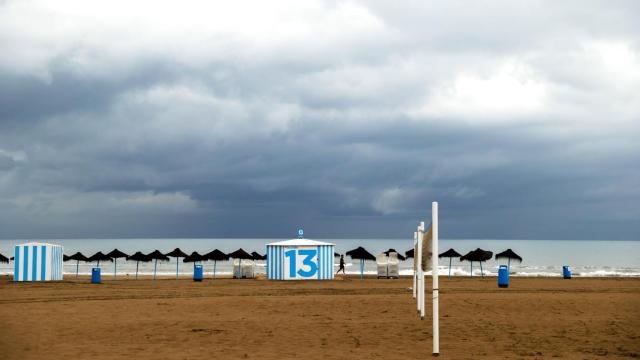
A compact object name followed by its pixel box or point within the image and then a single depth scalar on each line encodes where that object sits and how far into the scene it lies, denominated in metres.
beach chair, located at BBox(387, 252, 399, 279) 46.31
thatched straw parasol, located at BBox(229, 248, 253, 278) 47.97
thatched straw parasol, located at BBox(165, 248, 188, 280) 51.41
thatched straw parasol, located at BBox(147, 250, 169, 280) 49.64
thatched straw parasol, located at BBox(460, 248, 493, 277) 51.72
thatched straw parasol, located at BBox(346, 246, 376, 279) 49.75
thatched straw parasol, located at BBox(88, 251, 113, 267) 50.42
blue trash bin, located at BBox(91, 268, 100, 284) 38.88
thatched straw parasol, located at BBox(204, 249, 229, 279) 50.50
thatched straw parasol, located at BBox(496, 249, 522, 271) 51.92
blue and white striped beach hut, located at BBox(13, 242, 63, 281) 40.22
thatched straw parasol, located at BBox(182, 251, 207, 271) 51.47
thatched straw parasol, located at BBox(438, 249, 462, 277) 53.72
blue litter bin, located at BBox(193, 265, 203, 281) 41.53
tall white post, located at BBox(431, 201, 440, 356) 12.24
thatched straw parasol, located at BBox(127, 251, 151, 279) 50.56
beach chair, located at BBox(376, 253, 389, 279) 46.44
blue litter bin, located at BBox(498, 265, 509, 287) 35.38
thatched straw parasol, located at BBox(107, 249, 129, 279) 50.12
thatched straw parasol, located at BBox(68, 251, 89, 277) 50.47
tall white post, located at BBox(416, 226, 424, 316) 18.30
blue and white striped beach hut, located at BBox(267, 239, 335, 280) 42.34
